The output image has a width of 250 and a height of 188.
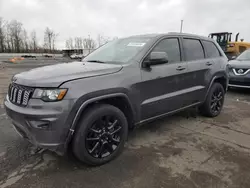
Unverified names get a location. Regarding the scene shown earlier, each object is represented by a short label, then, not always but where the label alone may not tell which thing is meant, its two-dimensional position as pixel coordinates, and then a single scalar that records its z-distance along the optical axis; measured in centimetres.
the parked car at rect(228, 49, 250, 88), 655
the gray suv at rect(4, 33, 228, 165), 209
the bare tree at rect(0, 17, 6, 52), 6266
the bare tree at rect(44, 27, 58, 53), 7740
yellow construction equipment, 1303
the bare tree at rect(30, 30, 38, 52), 7425
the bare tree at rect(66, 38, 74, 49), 8785
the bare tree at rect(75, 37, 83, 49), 8569
